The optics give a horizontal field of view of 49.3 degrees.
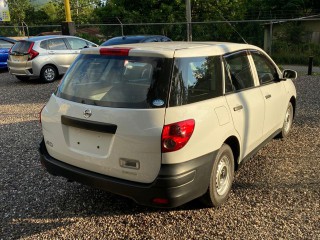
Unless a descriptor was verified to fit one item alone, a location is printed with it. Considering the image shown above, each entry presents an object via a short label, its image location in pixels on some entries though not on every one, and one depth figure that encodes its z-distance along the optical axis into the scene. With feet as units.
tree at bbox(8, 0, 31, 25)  184.44
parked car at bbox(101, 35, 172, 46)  36.84
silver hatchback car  37.96
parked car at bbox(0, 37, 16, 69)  47.98
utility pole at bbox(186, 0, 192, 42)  50.76
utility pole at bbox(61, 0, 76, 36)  58.88
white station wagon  9.49
